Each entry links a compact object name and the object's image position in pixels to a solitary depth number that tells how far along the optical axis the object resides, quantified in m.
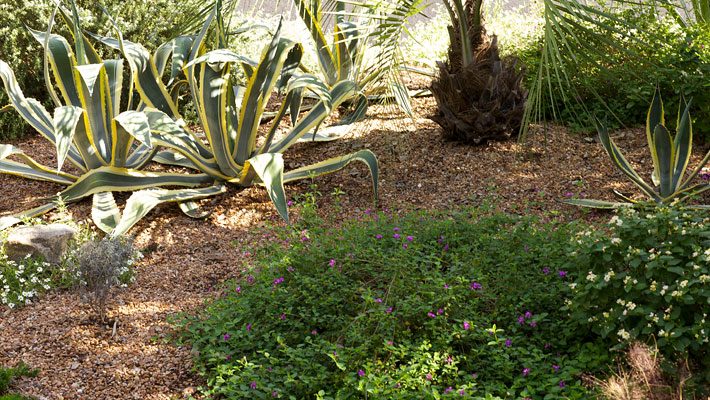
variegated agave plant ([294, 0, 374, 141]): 6.32
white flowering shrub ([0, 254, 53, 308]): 4.34
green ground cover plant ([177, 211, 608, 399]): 3.33
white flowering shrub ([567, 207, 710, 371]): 3.15
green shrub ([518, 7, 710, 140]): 6.06
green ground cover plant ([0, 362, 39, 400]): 3.46
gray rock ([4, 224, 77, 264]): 4.58
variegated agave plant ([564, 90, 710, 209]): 4.99
